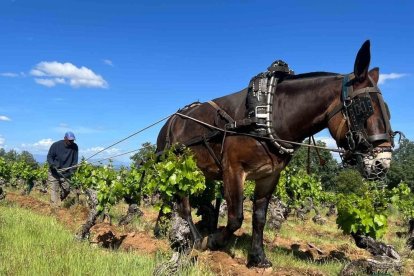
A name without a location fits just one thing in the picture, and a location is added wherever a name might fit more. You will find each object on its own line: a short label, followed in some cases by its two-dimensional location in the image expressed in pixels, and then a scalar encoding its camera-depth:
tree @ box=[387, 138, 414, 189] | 60.09
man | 12.27
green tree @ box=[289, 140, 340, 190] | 66.19
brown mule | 4.41
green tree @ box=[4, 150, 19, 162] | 109.39
